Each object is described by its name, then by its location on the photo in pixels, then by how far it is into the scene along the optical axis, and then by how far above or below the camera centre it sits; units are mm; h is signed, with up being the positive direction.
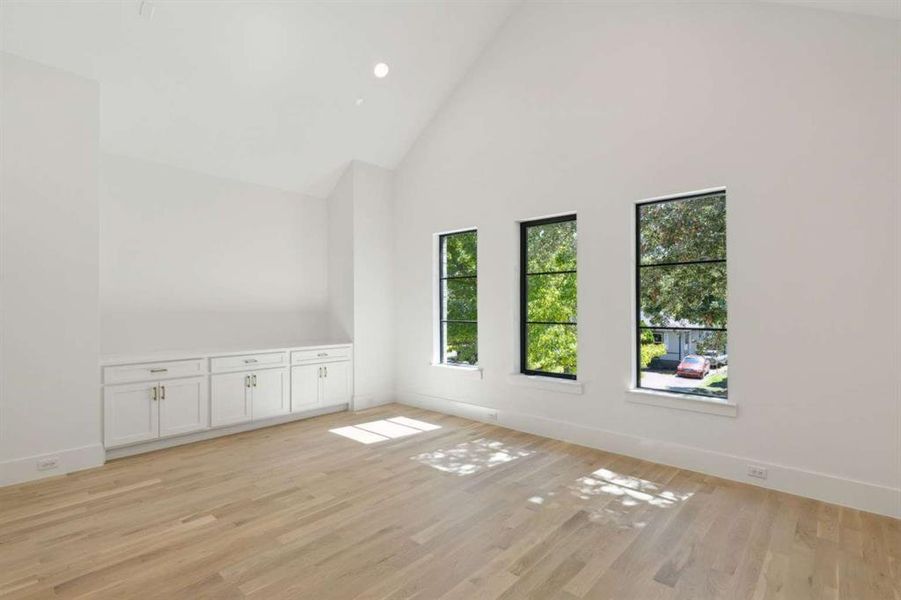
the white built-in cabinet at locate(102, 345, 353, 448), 4125 -885
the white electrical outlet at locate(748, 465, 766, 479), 3426 -1238
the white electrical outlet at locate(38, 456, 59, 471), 3674 -1265
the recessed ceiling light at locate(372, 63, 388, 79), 4930 +2437
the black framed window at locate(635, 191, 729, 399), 3779 +57
